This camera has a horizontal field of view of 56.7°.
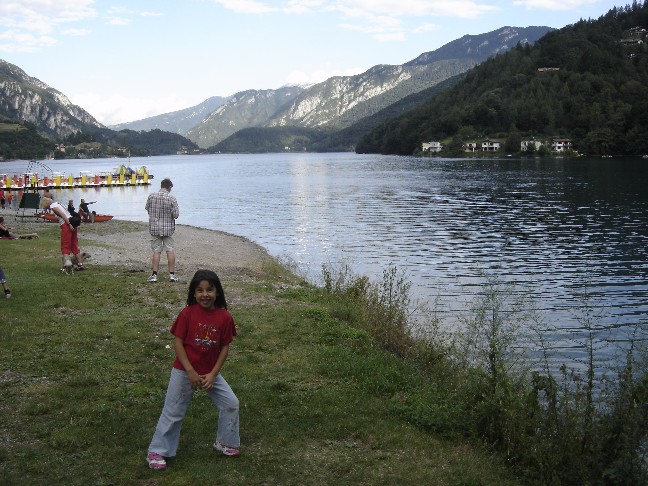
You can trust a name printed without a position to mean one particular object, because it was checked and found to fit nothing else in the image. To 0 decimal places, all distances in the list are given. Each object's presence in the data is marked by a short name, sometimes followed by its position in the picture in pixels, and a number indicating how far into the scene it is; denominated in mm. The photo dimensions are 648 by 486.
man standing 16031
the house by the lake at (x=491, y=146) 187000
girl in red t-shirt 6340
